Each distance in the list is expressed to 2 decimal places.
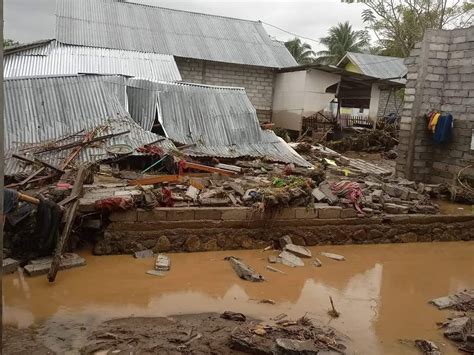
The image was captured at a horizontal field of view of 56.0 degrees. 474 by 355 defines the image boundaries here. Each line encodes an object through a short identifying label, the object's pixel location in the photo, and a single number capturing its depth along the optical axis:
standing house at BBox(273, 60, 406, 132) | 19.59
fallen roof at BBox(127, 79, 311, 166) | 12.25
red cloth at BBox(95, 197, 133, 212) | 7.23
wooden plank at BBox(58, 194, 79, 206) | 6.90
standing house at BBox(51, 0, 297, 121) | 18.97
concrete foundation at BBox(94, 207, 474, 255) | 7.55
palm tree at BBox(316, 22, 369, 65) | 36.00
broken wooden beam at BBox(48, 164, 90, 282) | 6.19
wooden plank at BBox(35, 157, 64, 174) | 8.75
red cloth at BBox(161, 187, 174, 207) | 7.92
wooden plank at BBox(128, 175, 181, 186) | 8.63
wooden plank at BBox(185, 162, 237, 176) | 10.67
